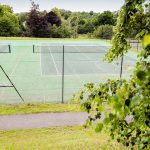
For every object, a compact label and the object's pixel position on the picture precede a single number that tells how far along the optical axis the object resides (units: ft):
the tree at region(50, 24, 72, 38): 186.19
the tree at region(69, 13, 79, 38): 209.52
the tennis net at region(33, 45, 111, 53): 111.04
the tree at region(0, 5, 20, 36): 184.03
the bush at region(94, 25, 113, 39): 172.76
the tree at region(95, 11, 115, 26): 230.40
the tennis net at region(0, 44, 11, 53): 108.09
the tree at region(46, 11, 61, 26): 204.13
